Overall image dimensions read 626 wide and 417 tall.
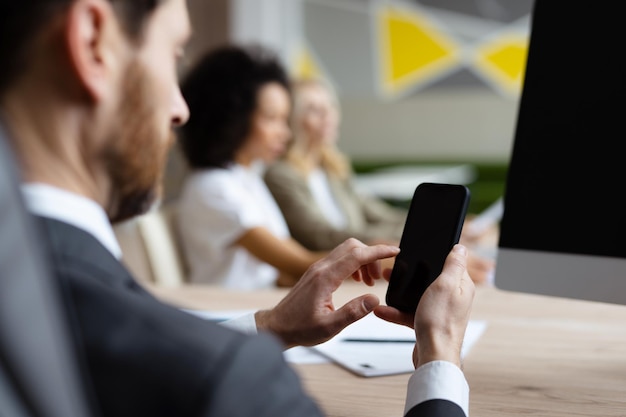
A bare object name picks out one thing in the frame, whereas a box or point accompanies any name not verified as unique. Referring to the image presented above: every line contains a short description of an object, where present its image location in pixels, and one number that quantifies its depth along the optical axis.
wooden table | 0.86
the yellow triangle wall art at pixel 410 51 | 5.27
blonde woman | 2.87
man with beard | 0.51
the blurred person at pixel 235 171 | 2.34
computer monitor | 0.97
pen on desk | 1.15
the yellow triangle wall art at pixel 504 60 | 5.14
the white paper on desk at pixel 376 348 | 1.01
